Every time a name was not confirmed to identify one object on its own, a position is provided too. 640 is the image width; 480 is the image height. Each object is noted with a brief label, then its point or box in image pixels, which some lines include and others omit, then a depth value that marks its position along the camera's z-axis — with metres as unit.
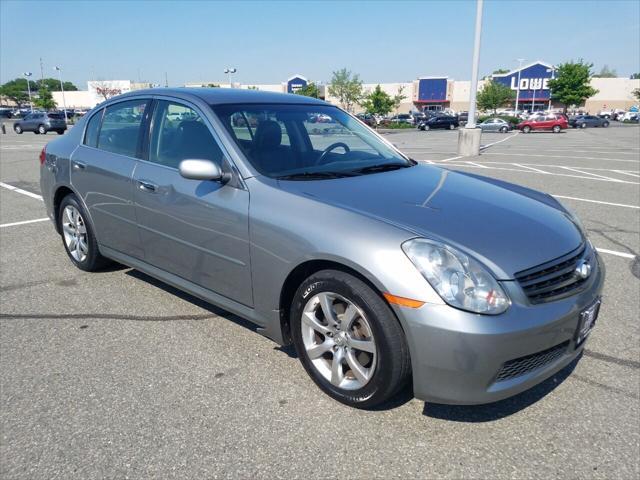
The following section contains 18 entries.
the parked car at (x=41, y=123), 34.91
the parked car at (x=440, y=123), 48.47
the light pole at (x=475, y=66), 15.46
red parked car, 40.75
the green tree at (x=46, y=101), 85.12
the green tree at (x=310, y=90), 66.63
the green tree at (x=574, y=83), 62.00
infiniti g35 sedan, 2.31
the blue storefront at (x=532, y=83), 77.50
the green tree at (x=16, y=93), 125.84
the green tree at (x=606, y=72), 132.11
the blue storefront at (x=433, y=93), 87.81
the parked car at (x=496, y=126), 43.41
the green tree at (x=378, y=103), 58.53
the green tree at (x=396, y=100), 61.00
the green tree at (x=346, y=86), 65.00
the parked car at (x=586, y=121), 48.91
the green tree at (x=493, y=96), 72.50
